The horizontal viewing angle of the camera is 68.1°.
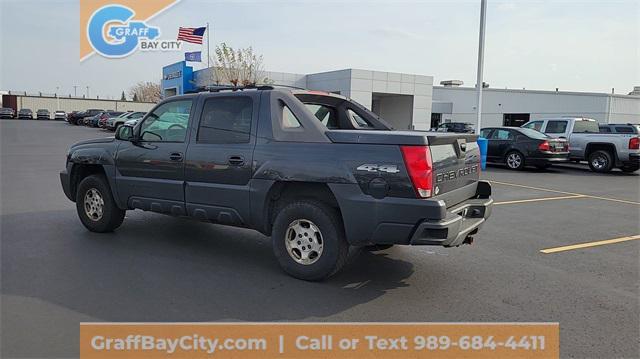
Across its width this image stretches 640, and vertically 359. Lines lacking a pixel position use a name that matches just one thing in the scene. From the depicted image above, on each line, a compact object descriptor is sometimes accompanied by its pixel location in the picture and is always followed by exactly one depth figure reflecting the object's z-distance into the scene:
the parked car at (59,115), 61.84
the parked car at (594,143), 15.88
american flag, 35.69
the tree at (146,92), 87.12
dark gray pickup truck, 4.19
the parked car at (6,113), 60.00
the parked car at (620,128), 16.17
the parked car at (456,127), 27.57
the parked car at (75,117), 48.03
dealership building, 38.41
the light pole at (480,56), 16.75
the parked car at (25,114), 60.66
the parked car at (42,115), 60.91
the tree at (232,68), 37.16
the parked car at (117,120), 32.09
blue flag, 39.31
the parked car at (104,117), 37.94
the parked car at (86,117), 46.03
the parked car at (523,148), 15.75
